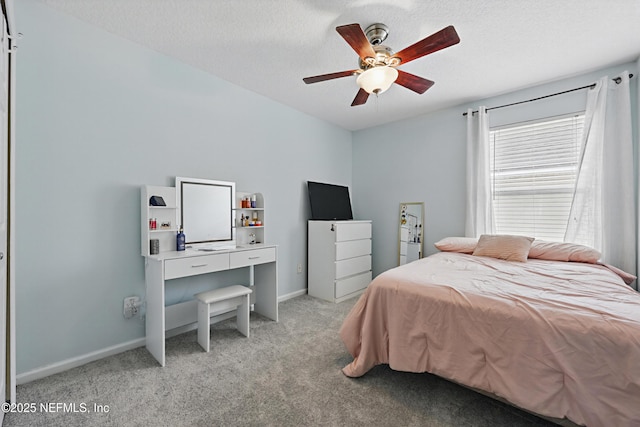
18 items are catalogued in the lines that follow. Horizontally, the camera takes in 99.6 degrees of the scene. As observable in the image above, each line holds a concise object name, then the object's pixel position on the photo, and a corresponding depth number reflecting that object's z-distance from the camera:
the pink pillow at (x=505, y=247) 2.55
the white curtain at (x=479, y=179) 3.20
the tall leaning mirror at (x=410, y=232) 3.82
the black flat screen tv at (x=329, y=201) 3.80
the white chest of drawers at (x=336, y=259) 3.45
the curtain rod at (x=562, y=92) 2.52
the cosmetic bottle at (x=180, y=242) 2.40
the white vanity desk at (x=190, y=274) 2.02
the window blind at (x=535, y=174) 2.82
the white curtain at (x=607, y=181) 2.44
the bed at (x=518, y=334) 1.13
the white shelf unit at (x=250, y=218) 2.98
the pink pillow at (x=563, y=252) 2.39
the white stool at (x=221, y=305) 2.21
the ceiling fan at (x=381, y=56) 1.65
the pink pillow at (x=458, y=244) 2.94
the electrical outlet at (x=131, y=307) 2.19
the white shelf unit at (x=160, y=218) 2.20
